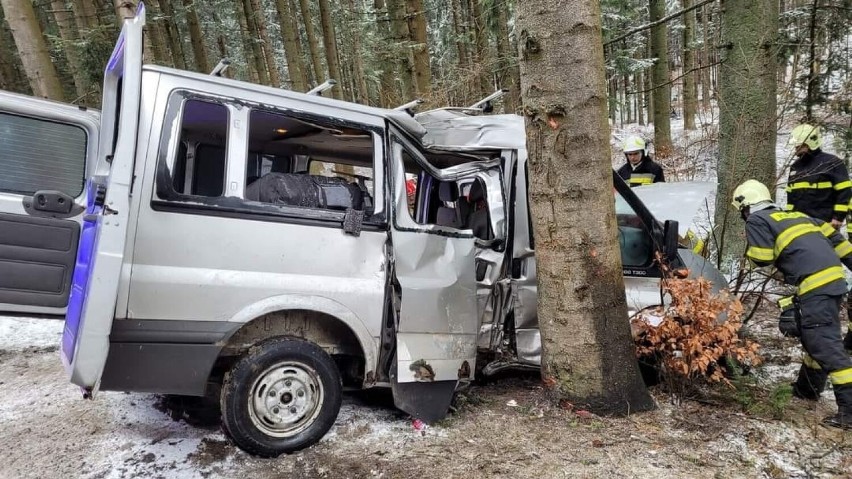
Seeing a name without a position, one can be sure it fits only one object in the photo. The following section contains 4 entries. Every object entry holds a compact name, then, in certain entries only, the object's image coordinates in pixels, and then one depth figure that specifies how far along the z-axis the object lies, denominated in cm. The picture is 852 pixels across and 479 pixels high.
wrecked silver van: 278
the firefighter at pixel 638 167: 740
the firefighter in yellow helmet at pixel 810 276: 375
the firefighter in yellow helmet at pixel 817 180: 532
